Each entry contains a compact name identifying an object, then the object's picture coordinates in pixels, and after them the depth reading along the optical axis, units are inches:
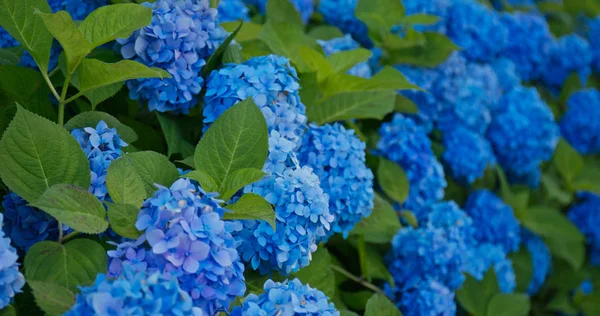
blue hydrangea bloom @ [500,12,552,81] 116.3
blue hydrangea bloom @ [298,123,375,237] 56.9
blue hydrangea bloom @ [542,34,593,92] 124.4
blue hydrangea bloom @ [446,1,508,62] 99.7
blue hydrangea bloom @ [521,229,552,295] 97.7
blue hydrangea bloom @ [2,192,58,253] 43.2
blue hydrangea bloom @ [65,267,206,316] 33.2
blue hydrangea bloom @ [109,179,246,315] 37.4
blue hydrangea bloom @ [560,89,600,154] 116.0
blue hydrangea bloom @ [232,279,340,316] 40.4
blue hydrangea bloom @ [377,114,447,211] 74.7
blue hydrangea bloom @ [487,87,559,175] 98.9
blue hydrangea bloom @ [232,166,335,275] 44.9
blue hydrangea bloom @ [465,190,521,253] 91.1
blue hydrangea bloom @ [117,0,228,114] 51.8
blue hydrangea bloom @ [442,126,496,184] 88.5
